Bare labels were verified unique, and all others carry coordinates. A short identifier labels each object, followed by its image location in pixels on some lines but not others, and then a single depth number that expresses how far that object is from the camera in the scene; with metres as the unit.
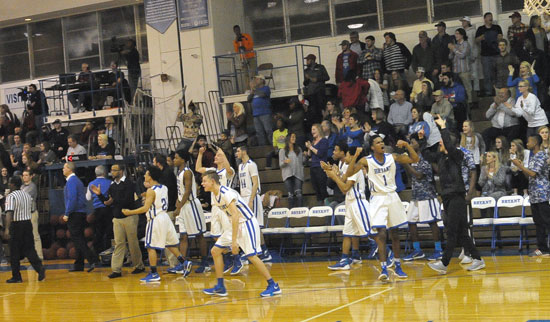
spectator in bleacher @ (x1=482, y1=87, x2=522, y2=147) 15.66
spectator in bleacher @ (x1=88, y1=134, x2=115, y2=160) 18.70
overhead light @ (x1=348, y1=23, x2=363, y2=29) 21.05
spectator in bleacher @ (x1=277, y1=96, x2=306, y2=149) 17.83
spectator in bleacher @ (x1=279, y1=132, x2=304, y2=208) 16.73
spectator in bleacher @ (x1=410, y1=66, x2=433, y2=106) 17.25
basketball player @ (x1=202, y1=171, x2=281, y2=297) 10.53
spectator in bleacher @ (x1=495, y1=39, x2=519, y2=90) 16.91
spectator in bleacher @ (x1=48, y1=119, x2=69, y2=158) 20.67
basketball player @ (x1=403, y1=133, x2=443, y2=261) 13.23
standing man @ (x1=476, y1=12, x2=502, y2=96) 17.42
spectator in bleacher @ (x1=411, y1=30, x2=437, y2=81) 18.08
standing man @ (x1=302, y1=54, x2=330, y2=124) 18.67
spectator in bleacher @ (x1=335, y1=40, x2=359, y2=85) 18.64
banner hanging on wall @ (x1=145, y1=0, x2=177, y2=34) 21.17
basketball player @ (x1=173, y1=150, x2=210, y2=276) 13.88
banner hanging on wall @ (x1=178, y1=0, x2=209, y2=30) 20.78
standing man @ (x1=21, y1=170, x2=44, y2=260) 16.89
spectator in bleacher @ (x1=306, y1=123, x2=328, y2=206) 15.91
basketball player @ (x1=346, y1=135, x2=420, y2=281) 11.53
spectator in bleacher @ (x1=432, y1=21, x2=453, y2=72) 17.78
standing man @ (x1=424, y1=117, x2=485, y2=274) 11.23
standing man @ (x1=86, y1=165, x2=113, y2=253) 15.75
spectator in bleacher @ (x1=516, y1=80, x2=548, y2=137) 15.19
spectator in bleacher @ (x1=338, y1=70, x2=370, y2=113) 17.66
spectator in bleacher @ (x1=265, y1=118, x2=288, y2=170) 17.81
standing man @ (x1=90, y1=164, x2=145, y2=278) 14.32
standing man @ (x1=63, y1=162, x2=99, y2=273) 15.34
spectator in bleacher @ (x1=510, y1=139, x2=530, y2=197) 14.27
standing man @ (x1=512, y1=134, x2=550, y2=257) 12.71
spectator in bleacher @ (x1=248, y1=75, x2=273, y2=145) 18.52
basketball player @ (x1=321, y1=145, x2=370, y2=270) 12.80
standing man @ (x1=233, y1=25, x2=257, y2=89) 20.20
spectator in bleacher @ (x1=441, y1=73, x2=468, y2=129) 16.84
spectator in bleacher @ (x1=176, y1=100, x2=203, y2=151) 18.44
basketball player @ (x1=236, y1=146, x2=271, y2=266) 14.04
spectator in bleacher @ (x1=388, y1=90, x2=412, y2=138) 16.75
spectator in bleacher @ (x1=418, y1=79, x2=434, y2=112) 16.86
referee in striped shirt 14.45
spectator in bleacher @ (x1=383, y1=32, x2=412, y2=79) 18.31
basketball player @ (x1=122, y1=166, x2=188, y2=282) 13.12
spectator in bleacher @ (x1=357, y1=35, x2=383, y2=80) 18.50
